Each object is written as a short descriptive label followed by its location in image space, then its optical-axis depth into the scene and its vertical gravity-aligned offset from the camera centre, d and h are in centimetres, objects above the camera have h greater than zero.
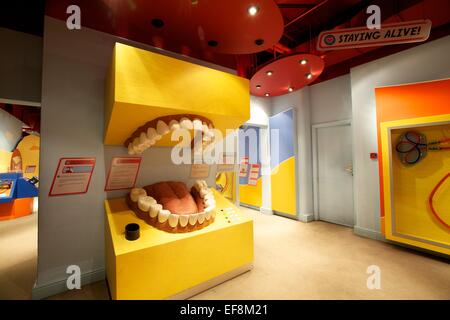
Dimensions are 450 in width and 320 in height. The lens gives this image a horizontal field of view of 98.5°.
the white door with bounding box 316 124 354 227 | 366 -18
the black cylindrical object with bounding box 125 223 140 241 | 149 -49
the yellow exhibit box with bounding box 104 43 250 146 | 131 +59
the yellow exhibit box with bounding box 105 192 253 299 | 139 -73
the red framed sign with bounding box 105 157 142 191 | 203 -5
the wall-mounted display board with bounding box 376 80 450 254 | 237 +2
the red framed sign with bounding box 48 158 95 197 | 181 -7
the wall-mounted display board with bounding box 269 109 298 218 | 411 +7
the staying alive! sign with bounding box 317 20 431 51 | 176 +125
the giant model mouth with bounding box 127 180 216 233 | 170 -37
